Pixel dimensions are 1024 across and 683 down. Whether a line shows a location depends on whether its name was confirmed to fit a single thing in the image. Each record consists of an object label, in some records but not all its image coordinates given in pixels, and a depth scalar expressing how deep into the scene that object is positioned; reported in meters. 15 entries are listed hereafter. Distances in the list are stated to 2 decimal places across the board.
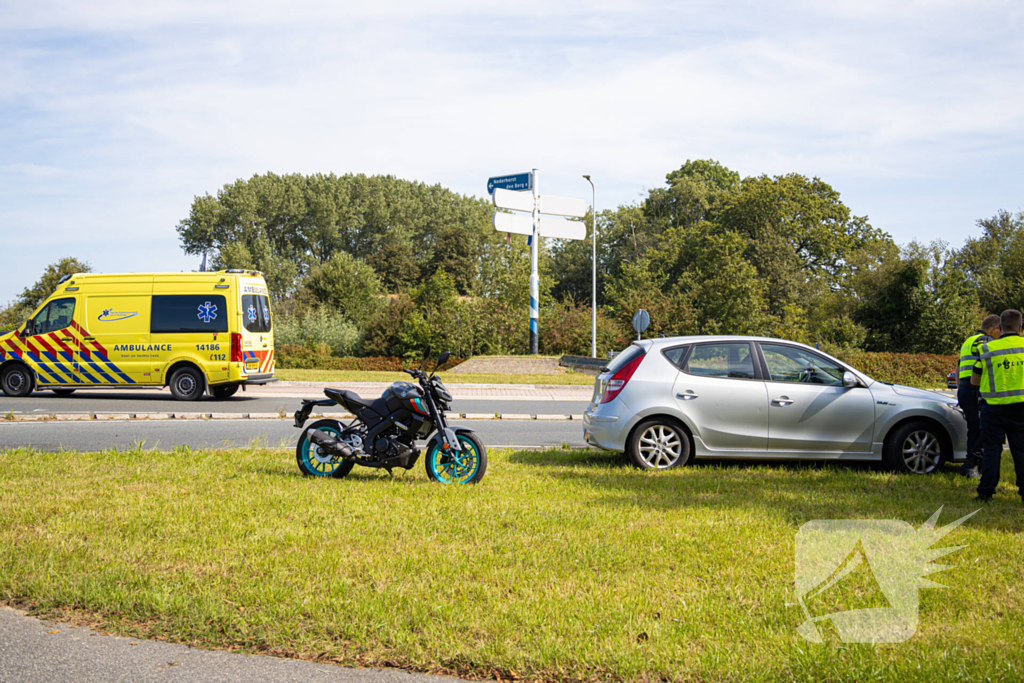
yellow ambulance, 17.23
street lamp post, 30.51
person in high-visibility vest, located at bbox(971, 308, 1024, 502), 6.80
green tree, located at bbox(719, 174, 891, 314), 50.00
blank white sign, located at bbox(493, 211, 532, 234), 29.36
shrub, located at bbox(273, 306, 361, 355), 35.09
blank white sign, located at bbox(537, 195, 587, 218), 30.72
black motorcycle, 7.55
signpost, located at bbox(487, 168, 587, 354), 29.78
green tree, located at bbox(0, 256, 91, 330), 43.22
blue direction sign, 31.12
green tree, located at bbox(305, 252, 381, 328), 49.53
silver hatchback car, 8.36
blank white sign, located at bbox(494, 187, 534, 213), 29.70
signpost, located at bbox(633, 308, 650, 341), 27.59
